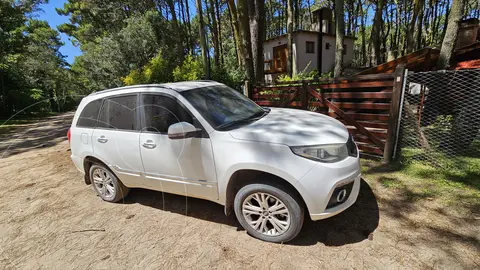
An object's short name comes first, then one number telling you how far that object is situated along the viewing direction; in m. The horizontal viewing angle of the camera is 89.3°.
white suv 2.36
